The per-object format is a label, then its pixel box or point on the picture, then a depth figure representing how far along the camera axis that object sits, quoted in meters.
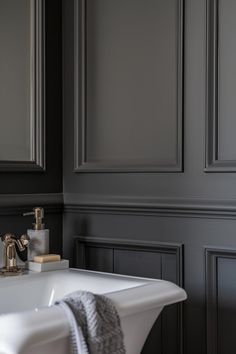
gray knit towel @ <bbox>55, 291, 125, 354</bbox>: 0.97
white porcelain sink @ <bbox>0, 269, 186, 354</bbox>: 0.89
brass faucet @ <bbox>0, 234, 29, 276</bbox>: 1.44
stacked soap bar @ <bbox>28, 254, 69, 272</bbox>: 1.45
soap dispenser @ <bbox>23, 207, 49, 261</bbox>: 1.49
